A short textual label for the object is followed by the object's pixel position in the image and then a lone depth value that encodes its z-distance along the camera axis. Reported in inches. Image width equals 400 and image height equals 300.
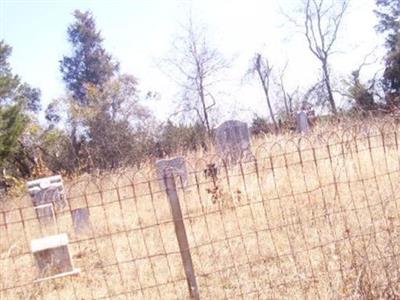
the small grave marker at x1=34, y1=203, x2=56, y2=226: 253.8
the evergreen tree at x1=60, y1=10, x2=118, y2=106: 1327.5
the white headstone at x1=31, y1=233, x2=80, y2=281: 188.4
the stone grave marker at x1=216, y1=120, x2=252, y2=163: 408.2
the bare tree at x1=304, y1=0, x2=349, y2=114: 1181.1
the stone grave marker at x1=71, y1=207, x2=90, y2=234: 253.1
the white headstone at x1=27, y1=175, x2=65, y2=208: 301.6
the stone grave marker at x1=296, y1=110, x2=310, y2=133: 555.2
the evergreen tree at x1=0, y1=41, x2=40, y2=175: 840.9
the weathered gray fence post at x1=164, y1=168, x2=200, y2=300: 124.0
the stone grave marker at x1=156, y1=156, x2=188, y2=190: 311.6
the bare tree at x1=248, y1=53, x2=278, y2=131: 1118.4
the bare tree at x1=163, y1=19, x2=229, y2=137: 1018.1
